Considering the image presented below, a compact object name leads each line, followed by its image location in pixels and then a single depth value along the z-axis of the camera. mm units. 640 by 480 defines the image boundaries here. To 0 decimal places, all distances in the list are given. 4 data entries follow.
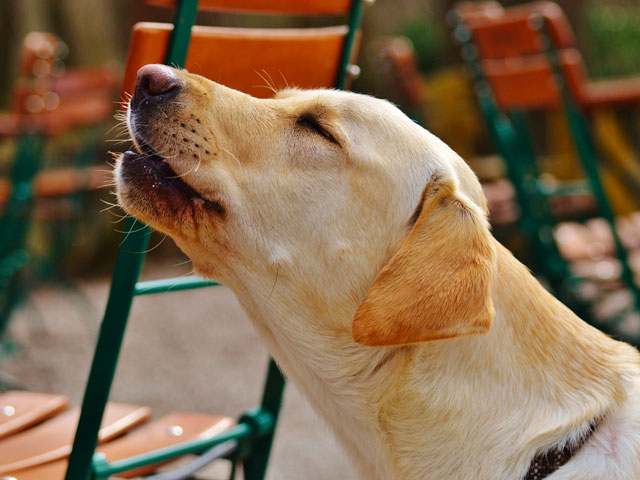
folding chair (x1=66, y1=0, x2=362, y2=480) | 2190
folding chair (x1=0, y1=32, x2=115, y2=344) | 3450
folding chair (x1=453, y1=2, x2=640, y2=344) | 3151
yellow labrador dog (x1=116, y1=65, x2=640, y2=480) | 2154
